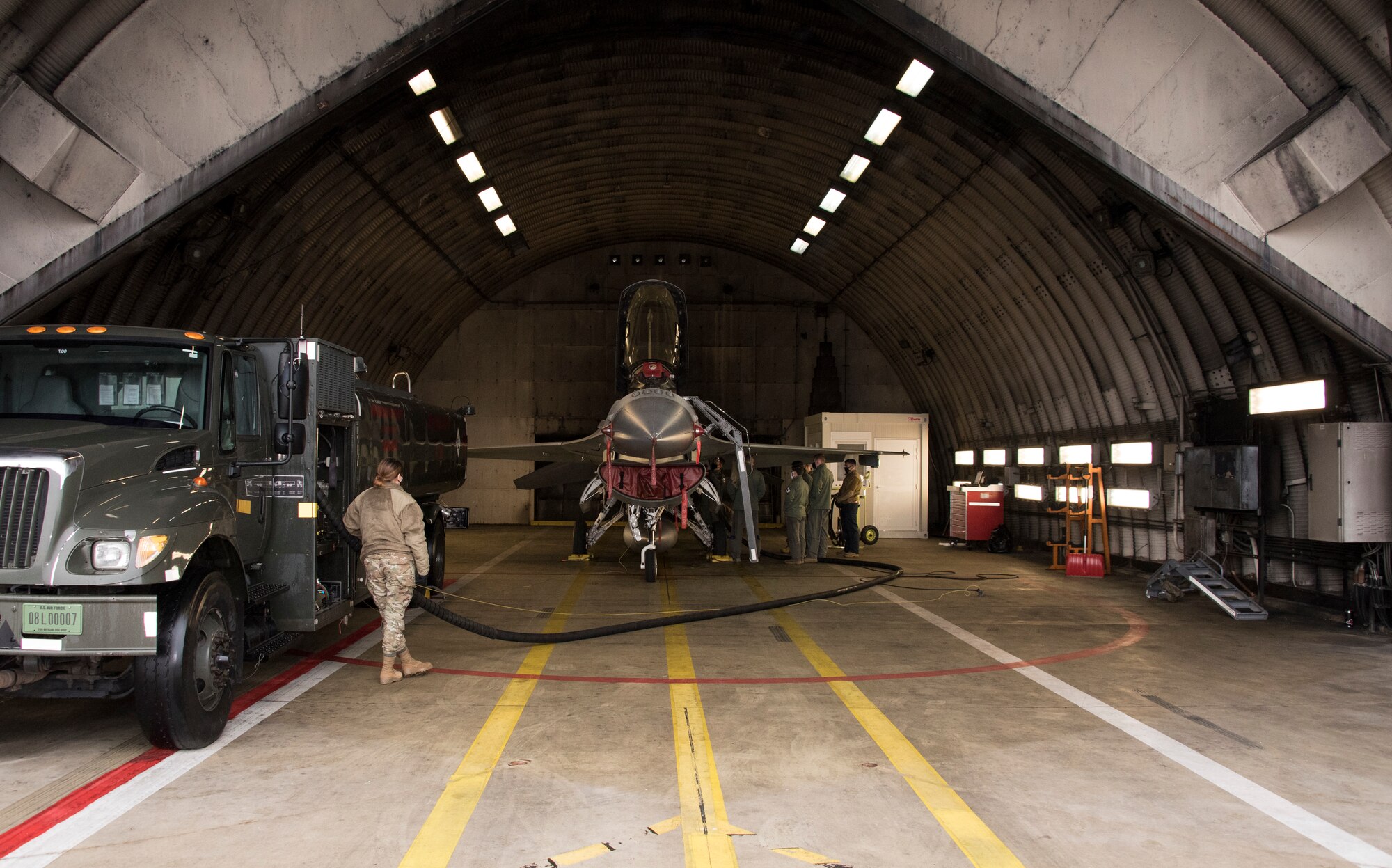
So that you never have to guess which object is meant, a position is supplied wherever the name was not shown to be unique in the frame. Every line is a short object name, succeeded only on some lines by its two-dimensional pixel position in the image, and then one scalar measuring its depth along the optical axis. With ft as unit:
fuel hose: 24.11
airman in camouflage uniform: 22.48
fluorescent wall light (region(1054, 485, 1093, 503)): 49.38
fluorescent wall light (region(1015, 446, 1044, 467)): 56.80
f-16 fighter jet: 40.32
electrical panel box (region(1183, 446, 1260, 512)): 35.55
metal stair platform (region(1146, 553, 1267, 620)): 33.76
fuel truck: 15.69
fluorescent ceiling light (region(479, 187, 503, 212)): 57.16
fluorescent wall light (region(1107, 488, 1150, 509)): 45.32
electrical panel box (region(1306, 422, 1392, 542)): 30.35
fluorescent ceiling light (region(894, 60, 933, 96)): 40.47
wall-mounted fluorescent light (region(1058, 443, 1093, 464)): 50.39
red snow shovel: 46.68
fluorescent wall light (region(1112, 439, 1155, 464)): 44.42
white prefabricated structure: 68.80
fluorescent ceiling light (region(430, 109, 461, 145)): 44.80
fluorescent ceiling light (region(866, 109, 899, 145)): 45.93
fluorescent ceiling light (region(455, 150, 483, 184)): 51.03
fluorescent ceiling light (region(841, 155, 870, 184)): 51.74
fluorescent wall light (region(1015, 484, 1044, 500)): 57.11
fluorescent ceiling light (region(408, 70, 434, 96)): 40.06
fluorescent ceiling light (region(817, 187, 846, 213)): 57.93
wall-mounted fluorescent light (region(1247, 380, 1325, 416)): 32.83
